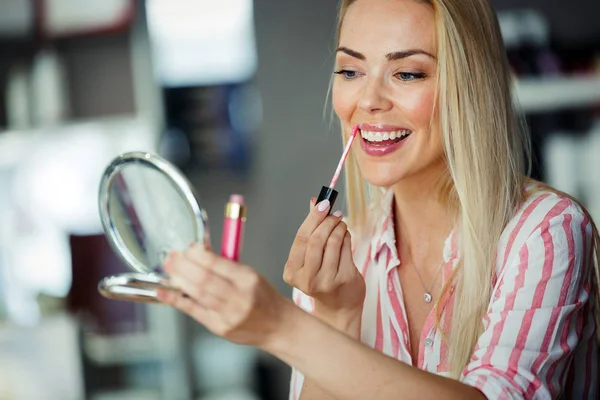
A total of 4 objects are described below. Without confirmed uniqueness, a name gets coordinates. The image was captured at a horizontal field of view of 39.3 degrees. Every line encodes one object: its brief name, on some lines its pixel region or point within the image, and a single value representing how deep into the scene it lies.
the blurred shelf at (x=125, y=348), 3.19
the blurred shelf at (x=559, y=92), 2.70
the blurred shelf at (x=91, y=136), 3.16
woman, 1.02
